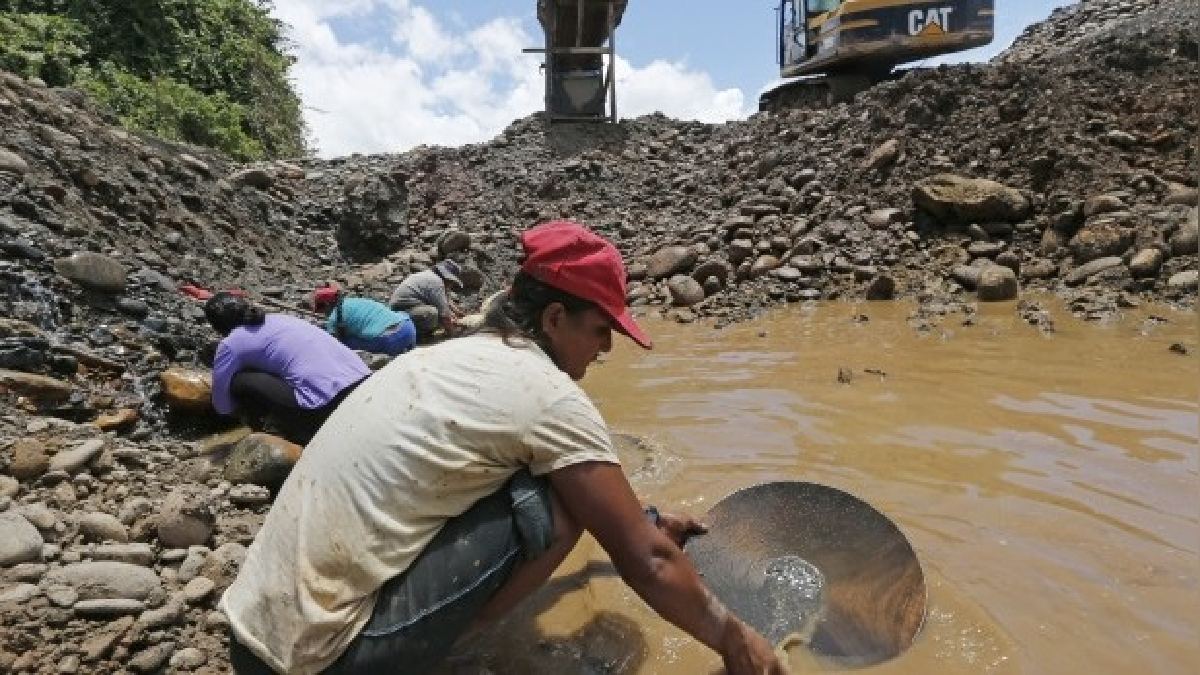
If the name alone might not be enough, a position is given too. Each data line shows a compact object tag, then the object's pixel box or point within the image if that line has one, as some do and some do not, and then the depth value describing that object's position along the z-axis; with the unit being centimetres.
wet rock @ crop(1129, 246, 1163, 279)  637
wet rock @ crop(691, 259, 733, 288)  831
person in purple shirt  400
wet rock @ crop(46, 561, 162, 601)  220
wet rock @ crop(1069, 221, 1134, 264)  677
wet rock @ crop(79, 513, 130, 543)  252
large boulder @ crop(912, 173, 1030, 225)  766
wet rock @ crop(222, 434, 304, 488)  325
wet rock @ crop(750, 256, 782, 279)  816
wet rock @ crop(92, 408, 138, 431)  382
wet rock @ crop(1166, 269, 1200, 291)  619
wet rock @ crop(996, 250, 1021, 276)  715
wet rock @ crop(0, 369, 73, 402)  358
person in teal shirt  548
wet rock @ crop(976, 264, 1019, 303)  673
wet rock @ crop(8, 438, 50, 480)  278
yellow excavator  1192
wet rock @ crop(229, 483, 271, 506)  305
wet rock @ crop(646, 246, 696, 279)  870
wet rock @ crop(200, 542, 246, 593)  242
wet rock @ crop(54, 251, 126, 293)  502
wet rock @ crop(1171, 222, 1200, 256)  638
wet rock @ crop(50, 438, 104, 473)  289
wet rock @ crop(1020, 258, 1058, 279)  696
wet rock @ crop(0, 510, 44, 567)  224
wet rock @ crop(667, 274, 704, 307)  812
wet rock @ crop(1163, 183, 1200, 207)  679
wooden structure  1226
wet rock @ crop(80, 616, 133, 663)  200
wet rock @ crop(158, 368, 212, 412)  441
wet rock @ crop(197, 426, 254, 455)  408
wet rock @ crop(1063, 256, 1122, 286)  659
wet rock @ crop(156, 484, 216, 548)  258
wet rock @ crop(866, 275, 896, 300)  729
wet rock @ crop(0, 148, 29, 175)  596
